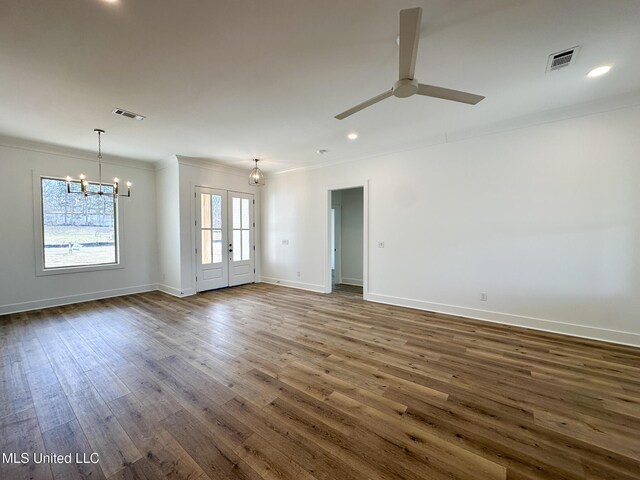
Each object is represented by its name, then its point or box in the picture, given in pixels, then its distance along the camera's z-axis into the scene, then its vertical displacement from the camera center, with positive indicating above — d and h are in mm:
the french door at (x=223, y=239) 5859 -200
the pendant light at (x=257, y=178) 5155 +1057
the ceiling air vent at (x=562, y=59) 2244 +1553
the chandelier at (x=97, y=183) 3771 +760
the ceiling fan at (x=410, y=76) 1506 +1142
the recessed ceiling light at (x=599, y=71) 2500 +1581
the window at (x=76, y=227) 4801 +57
